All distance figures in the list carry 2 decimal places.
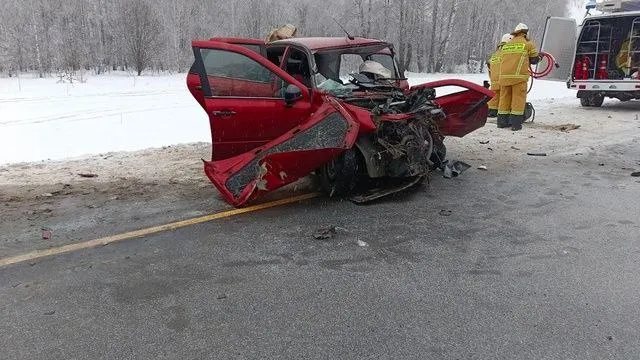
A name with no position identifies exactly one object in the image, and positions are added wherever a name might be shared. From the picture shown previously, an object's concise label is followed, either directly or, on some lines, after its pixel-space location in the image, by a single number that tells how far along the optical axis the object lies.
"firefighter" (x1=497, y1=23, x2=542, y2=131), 9.54
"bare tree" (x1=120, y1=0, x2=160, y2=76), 27.11
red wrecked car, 4.72
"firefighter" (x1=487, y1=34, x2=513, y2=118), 10.34
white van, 12.44
